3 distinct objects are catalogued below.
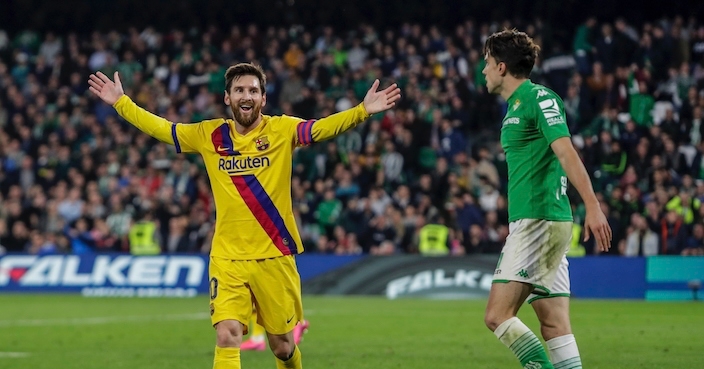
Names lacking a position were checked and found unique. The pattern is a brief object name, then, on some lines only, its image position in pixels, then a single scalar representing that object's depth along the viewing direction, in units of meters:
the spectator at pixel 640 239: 43.19
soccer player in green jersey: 13.93
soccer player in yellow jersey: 15.18
